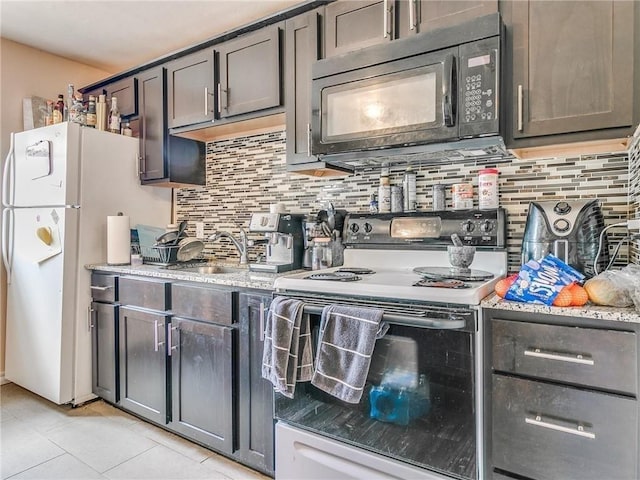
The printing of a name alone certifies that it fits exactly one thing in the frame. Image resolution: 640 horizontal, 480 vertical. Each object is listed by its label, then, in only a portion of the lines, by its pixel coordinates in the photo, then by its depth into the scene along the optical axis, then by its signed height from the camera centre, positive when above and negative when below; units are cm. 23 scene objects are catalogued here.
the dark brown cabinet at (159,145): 260 +64
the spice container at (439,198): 190 +20
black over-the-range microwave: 145 +59
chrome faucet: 244 -2
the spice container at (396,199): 200 +21
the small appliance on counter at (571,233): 144 +3
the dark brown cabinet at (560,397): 108 -45
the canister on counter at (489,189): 176 +22
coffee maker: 205 +1
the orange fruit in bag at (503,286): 130 -15
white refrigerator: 239 +2
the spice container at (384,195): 201 +23
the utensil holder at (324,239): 206 +1
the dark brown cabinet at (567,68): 134 +61
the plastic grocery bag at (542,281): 119 -12
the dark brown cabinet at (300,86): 196 +78
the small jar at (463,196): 183 +20
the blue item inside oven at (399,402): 134 -56
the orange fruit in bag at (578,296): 117 -16
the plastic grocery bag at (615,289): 114 -14
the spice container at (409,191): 198 +24
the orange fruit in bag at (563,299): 116 -17
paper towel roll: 248 +0
